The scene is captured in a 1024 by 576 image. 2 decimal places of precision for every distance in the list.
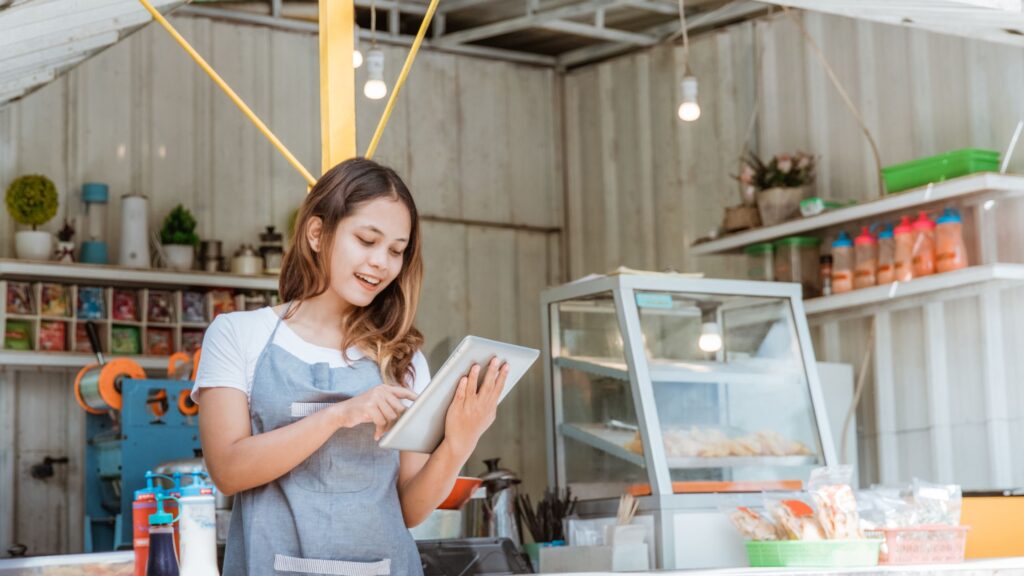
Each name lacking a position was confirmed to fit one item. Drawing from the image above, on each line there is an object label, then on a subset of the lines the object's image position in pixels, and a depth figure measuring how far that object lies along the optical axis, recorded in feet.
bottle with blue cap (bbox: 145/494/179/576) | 7.89
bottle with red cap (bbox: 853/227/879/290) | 22.03
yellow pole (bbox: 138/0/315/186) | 12.19
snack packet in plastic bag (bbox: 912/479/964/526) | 14.33
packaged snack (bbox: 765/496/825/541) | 13.73
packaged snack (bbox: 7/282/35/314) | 23.48
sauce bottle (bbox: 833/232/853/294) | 22.40
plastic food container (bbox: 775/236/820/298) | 23.56
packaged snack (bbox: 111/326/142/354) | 24.38
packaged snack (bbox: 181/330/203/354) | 25.20
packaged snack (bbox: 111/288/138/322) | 24.45
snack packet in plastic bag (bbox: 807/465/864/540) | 13.65
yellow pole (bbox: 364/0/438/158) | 11.95
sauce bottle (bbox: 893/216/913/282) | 21.37
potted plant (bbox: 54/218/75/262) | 23.79
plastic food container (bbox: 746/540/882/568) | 13.43
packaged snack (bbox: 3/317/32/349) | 23.44
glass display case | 17.70
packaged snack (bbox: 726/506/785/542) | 14.08
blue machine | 19.57
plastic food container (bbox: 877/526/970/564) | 14.03
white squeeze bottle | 7.68
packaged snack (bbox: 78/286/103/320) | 24.08
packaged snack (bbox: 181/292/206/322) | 25.13
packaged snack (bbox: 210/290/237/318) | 25.26
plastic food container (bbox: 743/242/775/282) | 24.22
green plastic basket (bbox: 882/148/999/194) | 20.59
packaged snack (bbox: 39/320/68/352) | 23.65
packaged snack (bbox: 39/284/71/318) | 23.75
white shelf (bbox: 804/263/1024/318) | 19.81
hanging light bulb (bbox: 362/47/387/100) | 20.83
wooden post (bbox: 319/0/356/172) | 11.70
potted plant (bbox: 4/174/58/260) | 23.32
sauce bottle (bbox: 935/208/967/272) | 20.70
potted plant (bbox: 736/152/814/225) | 23.73
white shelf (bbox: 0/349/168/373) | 23.06
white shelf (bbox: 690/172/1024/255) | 20.16
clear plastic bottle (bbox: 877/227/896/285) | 21.71
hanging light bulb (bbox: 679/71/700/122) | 21.36
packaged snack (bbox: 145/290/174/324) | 24.89
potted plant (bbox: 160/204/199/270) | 24.73
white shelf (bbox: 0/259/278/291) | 23.29
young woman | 7.21
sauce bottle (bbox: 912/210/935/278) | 21.13
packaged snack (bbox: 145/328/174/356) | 24.79
